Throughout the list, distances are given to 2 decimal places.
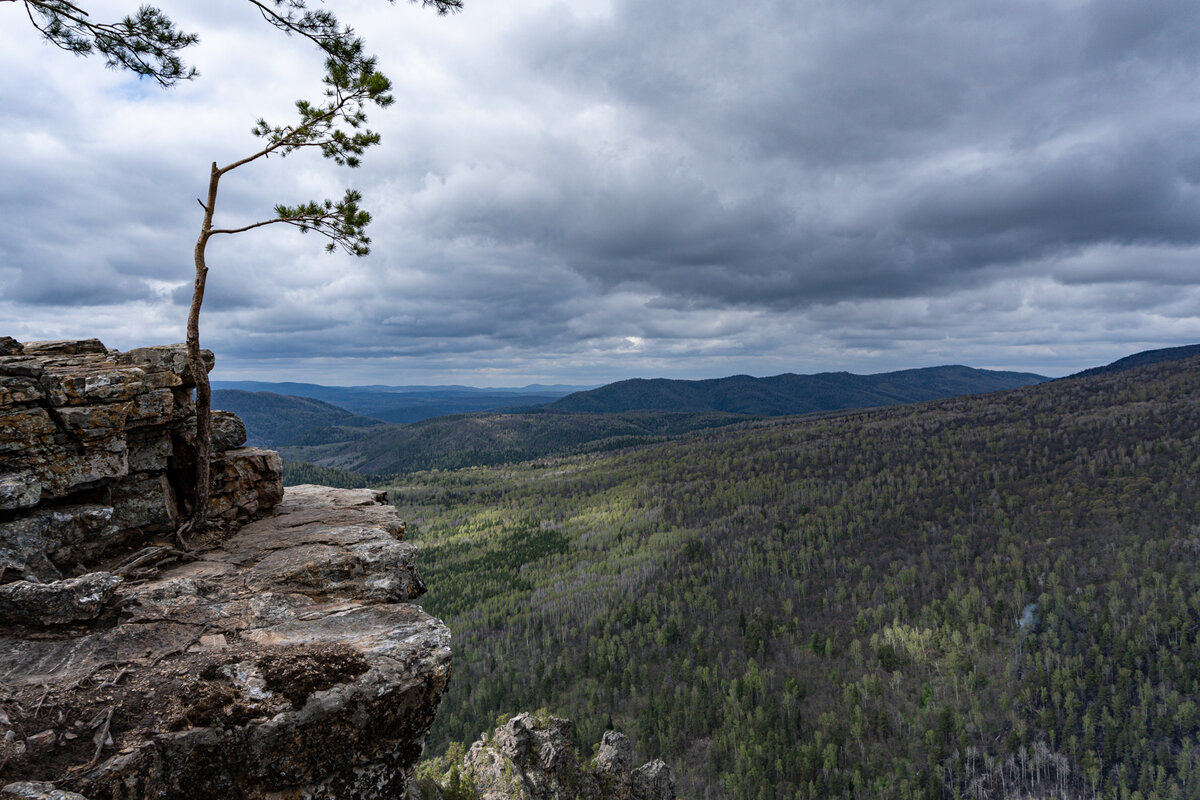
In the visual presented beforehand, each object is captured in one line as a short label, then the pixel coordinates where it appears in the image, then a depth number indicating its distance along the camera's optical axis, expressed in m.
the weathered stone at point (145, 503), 14.99
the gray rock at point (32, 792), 7.48
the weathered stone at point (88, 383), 13.75
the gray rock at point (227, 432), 19.23
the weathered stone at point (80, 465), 13.41
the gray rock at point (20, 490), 12.20
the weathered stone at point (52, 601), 10.36
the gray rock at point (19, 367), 13.44
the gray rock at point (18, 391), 13.03
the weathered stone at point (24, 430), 12.91
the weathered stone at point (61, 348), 16.81
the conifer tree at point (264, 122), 14.37
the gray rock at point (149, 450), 15.70
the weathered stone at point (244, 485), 18.25
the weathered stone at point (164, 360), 16.42
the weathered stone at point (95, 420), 13.67
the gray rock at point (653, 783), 56.19
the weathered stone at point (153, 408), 15.13
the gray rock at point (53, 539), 12.09
